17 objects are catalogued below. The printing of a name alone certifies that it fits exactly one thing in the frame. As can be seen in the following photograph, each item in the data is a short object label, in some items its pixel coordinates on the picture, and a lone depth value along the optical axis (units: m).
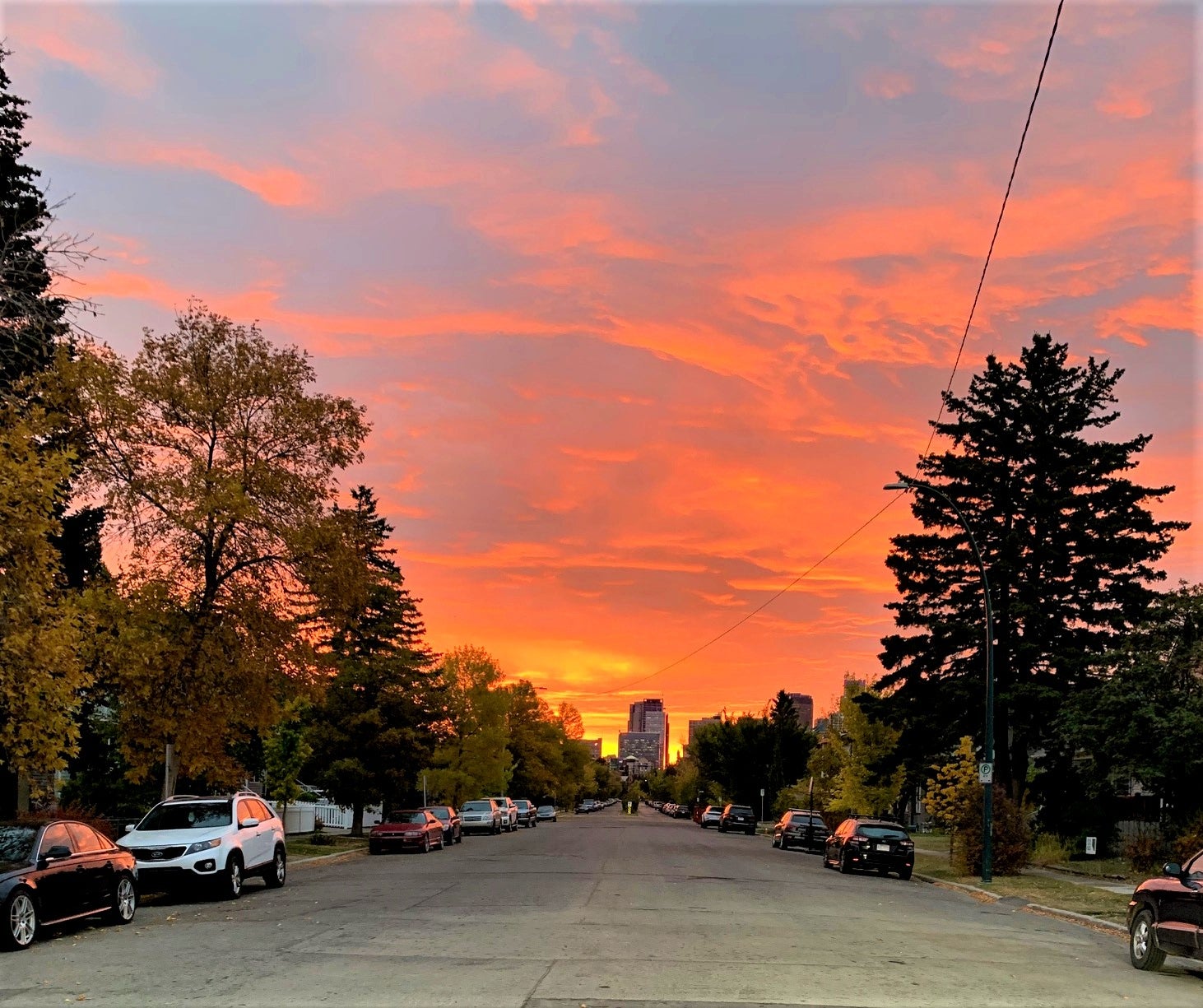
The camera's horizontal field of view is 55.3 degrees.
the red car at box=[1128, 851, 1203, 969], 13.20
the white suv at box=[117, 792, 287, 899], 19.36
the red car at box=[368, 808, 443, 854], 38.03
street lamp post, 28.98
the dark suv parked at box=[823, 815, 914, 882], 31.31
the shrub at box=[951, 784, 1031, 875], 31.58
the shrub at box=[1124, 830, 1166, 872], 28.19
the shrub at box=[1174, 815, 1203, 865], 24.52
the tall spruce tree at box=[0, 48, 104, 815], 15.99
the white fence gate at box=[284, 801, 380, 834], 49.25
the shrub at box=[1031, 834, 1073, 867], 37.06
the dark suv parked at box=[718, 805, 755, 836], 68.12
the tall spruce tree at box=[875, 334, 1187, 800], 43.22
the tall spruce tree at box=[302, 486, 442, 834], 44.50
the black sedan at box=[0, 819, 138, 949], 13.68
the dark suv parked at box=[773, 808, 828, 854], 47.12
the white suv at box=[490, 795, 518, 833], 60.97
